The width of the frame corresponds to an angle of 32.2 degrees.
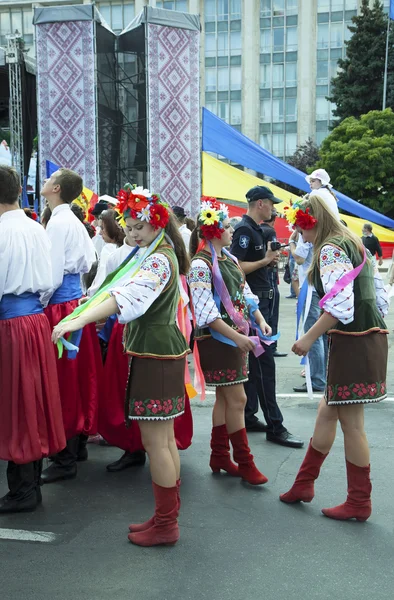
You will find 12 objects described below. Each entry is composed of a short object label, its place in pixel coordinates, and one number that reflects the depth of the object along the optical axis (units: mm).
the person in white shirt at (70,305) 4504
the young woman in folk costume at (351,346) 3681
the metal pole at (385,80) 36312
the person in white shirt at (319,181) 6984
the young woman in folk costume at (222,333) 4285
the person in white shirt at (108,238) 5277
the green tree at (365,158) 34656
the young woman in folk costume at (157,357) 3432
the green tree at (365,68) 39188
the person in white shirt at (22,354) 3848
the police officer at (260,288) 5250
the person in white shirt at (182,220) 8602
